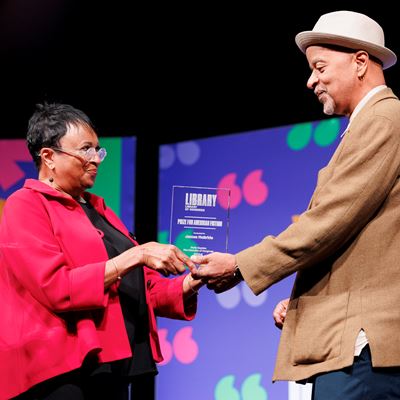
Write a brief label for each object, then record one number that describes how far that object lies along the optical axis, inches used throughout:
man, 134.8
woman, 142.6
